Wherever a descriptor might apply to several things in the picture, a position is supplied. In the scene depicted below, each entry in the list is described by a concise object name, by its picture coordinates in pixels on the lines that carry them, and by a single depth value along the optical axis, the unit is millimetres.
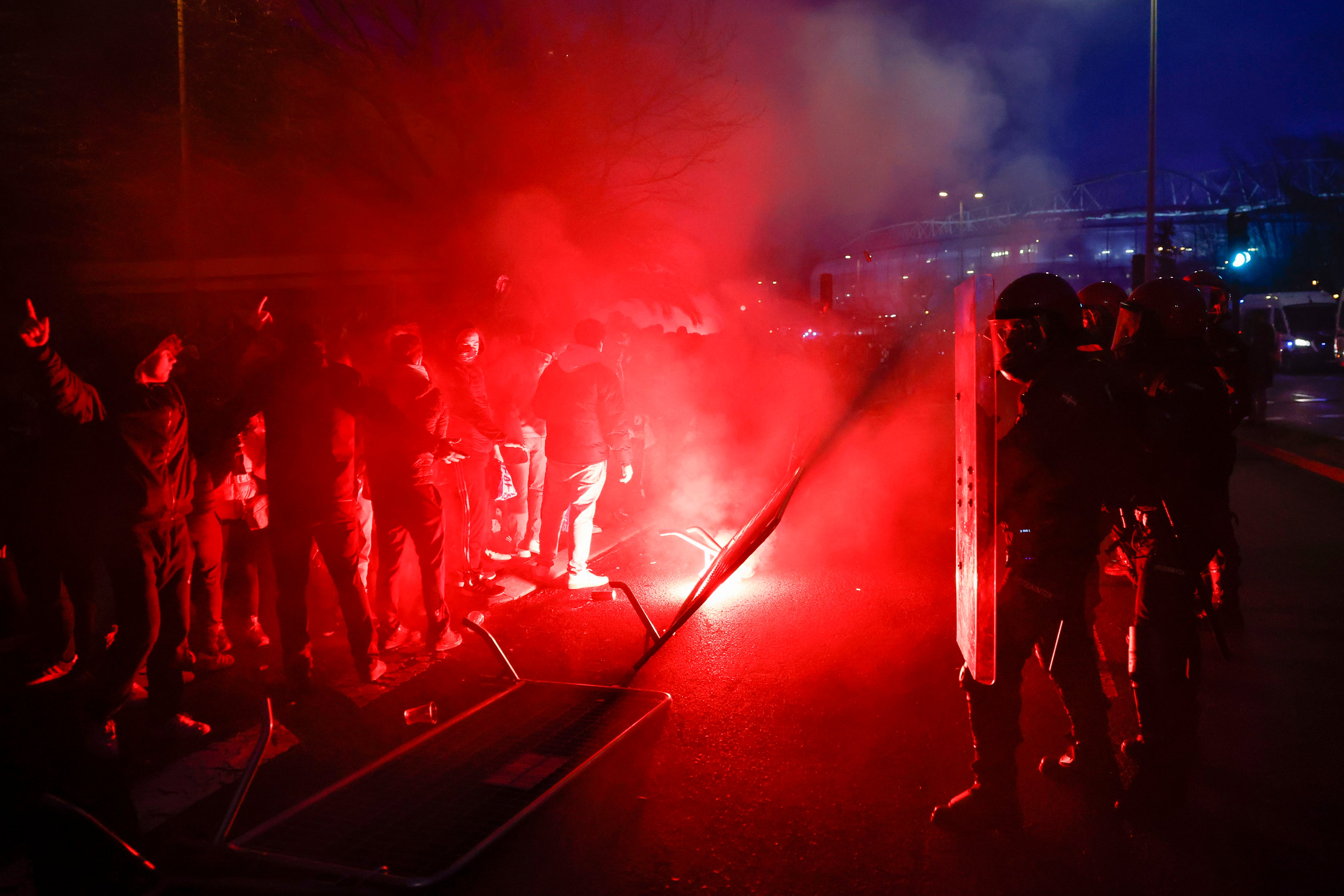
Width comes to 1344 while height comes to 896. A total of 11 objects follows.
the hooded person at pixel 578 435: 5805
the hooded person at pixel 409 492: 4445
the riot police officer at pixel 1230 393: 4375
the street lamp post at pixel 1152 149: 17125
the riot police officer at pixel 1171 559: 2889
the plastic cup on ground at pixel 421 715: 3609
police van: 24312
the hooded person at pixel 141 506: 3488
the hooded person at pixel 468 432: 5824
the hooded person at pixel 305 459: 3947
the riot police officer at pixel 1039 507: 2668
